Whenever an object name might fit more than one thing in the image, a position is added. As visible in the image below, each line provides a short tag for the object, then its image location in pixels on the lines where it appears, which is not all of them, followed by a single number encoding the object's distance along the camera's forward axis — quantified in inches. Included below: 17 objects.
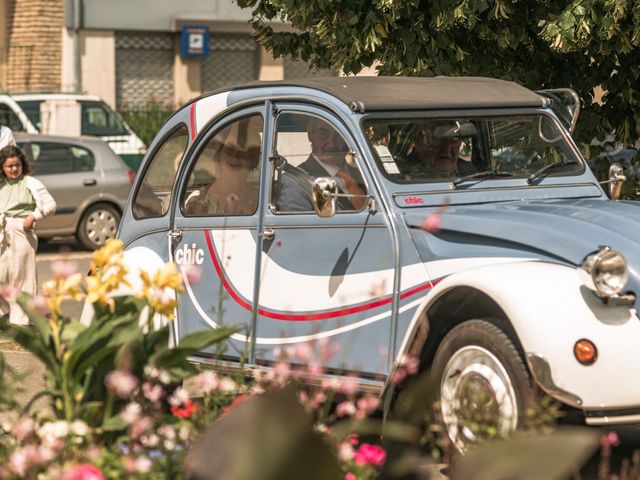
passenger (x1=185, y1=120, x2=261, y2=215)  452.8
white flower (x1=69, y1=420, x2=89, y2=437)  248.1
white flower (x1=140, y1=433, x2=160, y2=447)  247.2
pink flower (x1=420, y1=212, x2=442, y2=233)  348.4
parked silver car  1124.9
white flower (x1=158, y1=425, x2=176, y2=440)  246.9
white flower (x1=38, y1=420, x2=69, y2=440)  246.5
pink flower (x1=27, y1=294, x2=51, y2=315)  281.0
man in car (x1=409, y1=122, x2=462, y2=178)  424.6
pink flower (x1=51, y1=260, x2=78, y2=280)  279.1
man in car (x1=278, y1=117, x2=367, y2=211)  417.6
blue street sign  1903.7
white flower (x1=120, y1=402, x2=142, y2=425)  242.3
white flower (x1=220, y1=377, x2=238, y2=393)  269.1
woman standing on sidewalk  733.1
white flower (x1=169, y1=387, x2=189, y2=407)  260.7
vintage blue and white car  341.2
